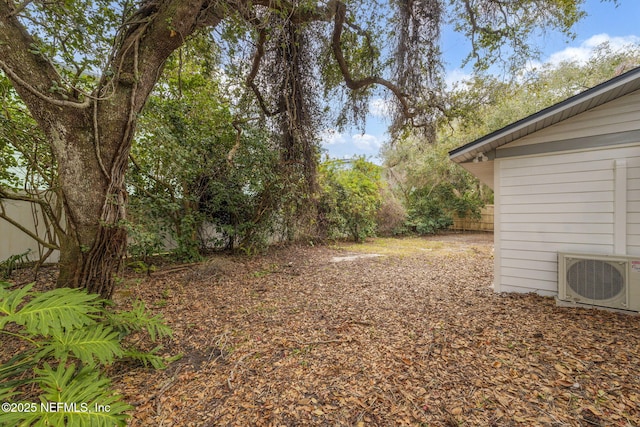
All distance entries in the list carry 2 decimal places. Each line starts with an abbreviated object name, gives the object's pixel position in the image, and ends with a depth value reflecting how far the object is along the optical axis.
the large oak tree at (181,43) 2.19
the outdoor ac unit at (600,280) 2.74
